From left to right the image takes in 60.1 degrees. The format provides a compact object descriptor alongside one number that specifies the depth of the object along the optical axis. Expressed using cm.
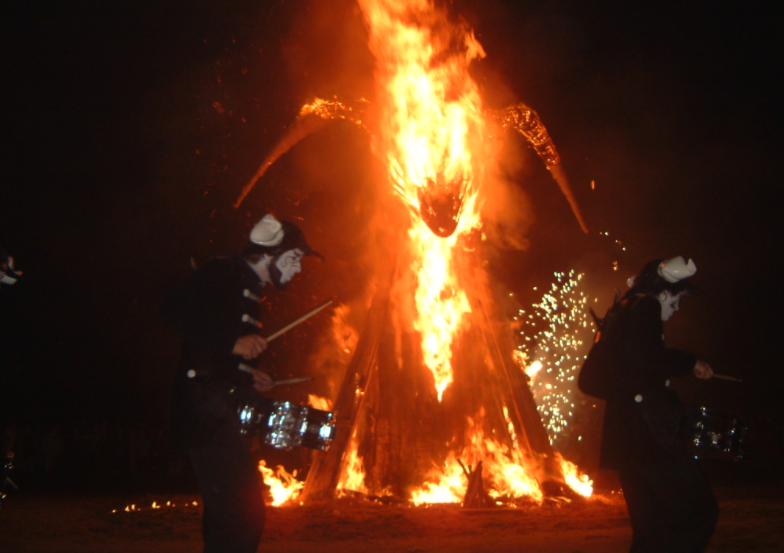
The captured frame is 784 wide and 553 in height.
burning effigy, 871
